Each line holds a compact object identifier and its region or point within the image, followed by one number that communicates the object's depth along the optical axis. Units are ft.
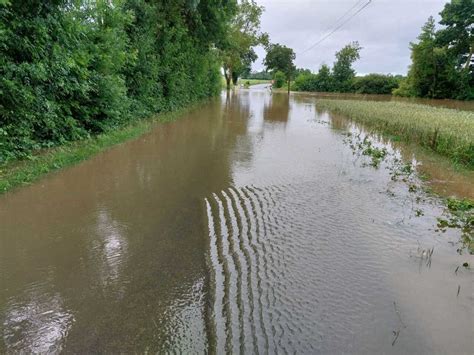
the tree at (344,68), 194.59
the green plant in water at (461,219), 15.64
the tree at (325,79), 202.67
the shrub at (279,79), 247.70
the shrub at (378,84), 181.78
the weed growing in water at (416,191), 16.79
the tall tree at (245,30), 132.86
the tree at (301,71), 265.01
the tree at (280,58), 196.95
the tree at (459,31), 128.47
